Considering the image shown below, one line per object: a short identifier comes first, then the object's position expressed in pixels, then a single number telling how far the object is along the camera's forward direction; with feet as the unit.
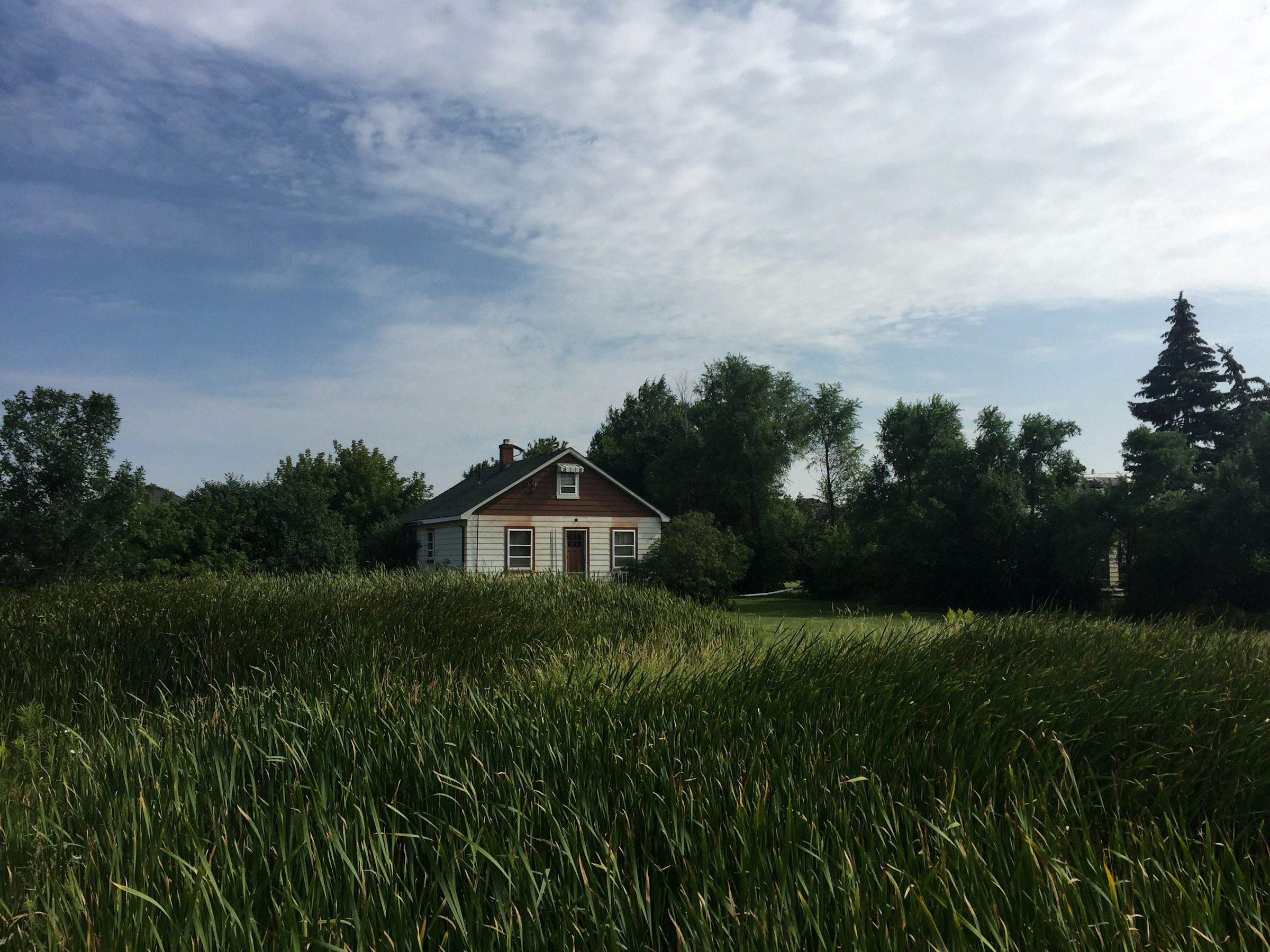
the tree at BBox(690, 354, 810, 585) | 129.29
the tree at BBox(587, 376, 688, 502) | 149.59
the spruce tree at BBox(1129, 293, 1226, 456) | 131.85
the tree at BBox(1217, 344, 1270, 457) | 123.24
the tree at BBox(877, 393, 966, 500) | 98.94
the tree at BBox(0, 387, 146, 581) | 52.19
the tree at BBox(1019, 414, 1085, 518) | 83.10
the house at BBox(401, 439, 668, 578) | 104.88
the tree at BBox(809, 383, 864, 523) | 142.20
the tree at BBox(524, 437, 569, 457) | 204.33
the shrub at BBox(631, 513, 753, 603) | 81.56
